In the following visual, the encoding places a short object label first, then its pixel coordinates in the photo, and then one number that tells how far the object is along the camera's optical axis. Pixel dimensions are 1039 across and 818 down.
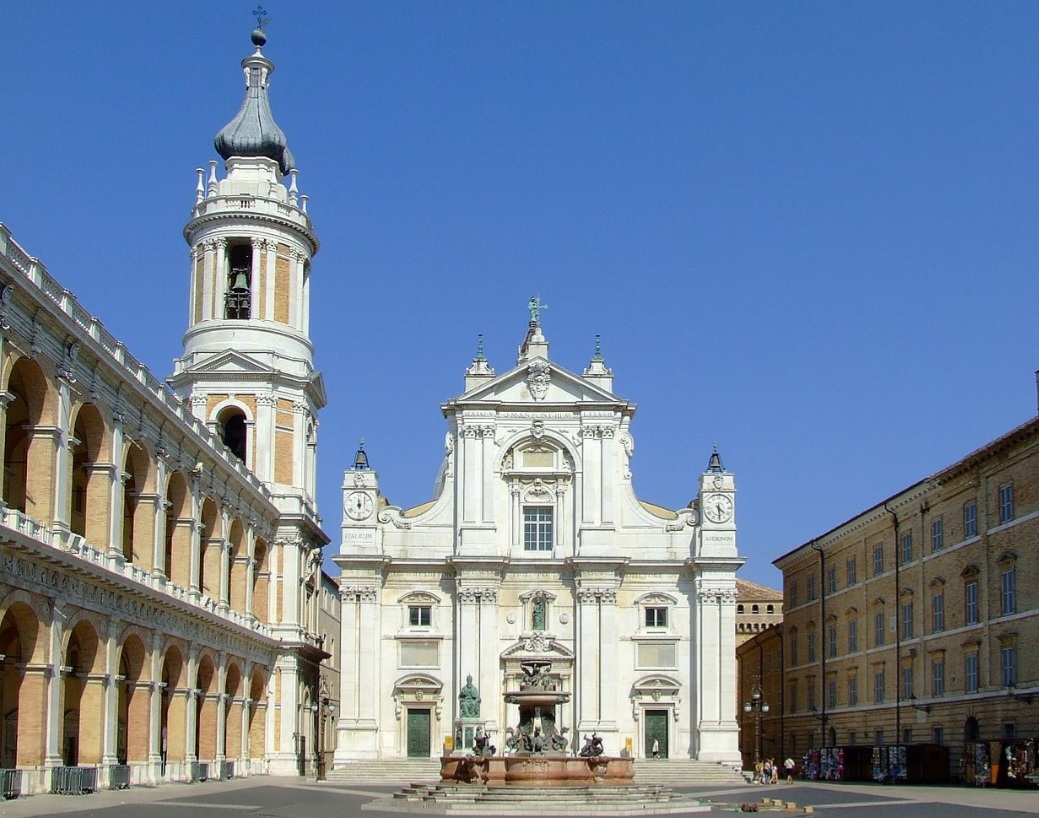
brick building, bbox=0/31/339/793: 38.75
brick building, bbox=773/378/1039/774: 53.06
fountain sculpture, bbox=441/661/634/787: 42.06
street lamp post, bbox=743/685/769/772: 61.16
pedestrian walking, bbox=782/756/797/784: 64.12
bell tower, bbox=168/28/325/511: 70.38
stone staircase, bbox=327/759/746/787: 63.75
